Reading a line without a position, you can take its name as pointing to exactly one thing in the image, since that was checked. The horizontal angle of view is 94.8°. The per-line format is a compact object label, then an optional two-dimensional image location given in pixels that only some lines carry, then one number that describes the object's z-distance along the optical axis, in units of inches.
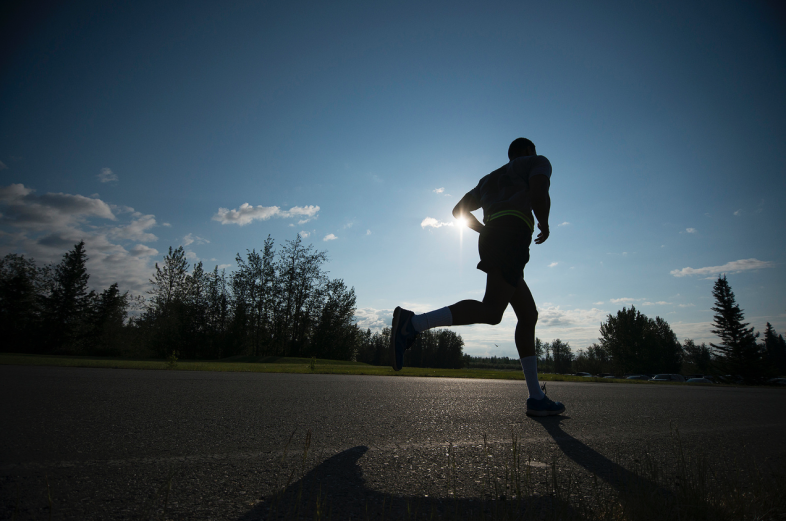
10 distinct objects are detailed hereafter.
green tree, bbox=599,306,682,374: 2485.2
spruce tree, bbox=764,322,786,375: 3219.2
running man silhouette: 114.0
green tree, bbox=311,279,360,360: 1641.2
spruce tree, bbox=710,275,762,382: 1496.1
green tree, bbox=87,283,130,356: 1867.6
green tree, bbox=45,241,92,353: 1777.8
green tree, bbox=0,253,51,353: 1656.0
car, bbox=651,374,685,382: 1815.9
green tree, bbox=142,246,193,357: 1453.0
